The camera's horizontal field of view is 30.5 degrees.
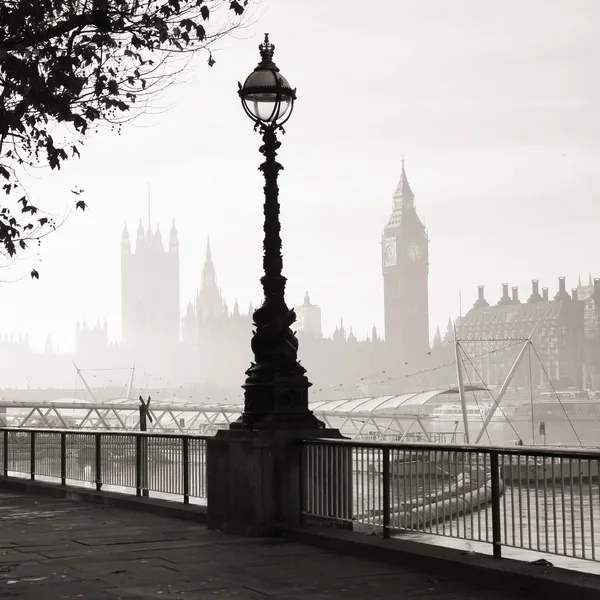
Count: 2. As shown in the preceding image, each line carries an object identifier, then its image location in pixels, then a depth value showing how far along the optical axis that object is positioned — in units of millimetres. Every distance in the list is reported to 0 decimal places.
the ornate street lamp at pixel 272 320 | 12406
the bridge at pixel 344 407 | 80794
